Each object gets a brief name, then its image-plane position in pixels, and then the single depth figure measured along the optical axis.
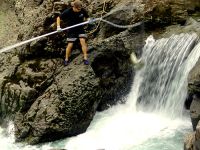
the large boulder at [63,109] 12.60
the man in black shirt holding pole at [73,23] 13.45
